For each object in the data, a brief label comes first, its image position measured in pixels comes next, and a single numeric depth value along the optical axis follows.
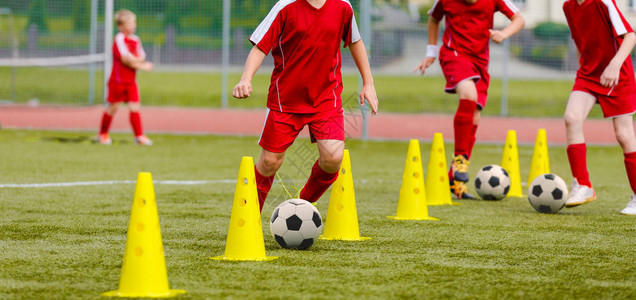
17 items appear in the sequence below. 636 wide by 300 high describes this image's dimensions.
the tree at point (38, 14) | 43.98
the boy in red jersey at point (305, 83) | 10.33
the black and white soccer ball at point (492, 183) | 14.62
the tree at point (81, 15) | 40.97
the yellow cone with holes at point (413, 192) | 12.34
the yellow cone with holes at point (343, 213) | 10.68
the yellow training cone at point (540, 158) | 16.17
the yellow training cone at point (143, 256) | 7.33
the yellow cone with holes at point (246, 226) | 8.85
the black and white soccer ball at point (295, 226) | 9.66
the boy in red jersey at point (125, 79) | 24.80
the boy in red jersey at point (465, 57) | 15.09
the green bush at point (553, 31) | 38.81
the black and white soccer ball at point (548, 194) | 13.13
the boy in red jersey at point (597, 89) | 13.31
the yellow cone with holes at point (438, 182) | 14.09
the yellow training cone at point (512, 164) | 15.93
